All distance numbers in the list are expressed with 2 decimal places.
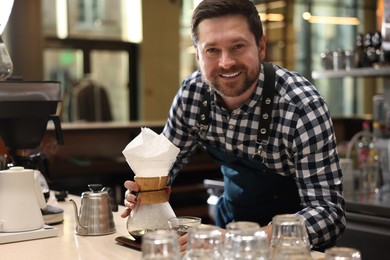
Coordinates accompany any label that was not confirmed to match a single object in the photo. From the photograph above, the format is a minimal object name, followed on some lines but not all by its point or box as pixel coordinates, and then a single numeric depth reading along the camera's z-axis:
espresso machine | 2.14
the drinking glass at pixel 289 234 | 1.32
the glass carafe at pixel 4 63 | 2.44
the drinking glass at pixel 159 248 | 1.21
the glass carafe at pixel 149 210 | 1.96
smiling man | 2.11
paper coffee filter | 1.95
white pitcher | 2.14
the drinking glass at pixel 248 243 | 1.25
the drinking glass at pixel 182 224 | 1.81
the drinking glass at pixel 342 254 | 1.19
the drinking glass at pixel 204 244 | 1.30
